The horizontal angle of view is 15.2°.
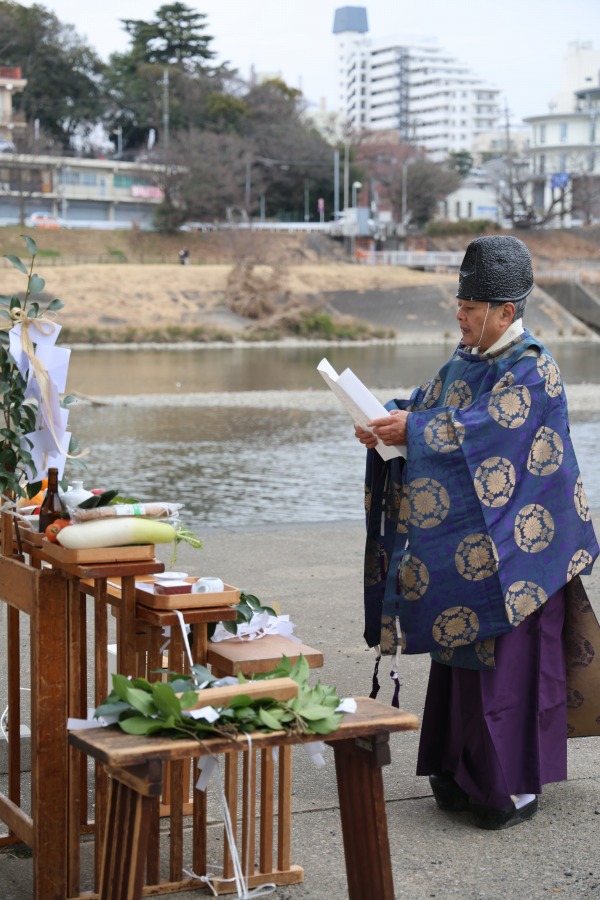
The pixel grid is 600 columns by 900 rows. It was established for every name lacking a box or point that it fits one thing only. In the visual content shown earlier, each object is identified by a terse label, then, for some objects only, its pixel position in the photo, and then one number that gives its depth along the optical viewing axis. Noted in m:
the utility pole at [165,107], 131.35
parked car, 121.42
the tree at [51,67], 136.80
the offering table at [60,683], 5.60
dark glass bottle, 6.06
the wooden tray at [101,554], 5.48
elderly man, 6.61
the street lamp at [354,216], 129.06
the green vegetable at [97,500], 5.83
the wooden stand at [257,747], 4.65
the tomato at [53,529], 5.80
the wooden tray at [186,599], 5.61
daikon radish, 5.54
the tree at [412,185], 152.29
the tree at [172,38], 146.69
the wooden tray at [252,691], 4.98
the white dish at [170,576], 6.06
